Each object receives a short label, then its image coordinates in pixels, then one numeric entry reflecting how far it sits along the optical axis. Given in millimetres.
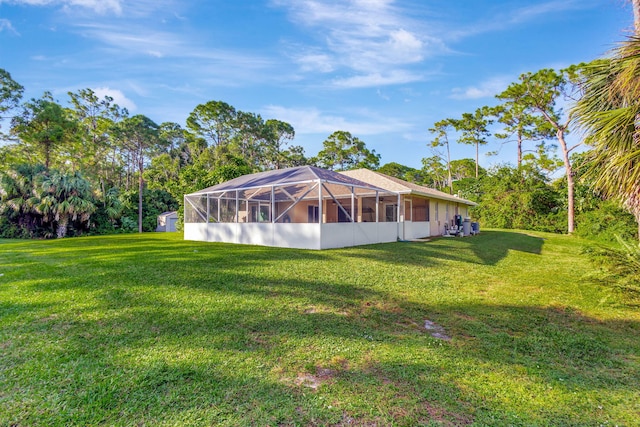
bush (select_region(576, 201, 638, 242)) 15912
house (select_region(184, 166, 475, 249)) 10938
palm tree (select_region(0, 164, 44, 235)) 18466
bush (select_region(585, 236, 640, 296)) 4883
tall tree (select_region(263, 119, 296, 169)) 37469
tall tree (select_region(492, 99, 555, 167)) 25750
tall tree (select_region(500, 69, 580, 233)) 21641
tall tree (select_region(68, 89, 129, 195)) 28344
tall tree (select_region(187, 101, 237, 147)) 33062
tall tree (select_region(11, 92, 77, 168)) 21641
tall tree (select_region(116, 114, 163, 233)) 29984
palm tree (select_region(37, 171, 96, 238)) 18688
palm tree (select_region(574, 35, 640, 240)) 4141
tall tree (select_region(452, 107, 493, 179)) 34219
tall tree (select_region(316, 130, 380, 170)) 39125
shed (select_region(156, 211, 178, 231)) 26344
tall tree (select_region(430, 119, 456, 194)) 37247
